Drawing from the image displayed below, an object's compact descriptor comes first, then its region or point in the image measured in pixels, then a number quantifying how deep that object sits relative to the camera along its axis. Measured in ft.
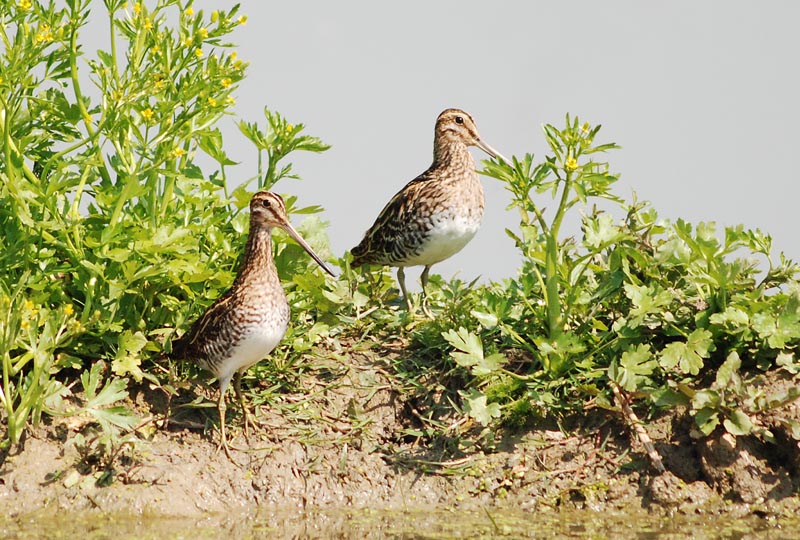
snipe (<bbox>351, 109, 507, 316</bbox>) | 56.90
